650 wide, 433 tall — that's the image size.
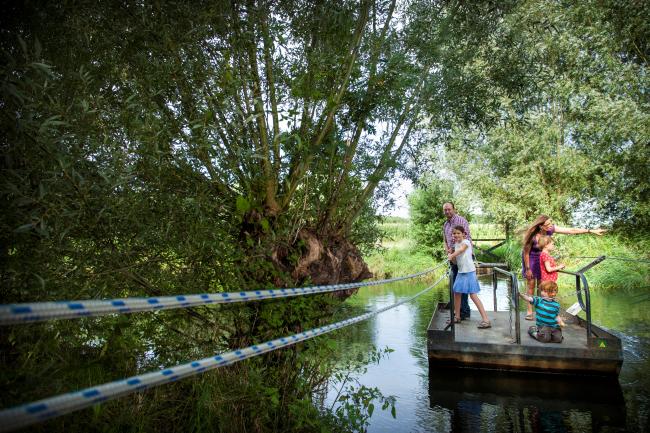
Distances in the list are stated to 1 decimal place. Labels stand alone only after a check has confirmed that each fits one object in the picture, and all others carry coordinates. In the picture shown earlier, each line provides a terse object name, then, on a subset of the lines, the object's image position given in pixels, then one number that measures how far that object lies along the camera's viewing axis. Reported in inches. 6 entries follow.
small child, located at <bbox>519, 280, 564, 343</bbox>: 280.5
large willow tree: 104.8
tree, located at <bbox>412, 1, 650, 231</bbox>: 263.0
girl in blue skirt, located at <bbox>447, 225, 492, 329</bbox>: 293.6
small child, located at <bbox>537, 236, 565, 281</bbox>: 282.2
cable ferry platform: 273.7
